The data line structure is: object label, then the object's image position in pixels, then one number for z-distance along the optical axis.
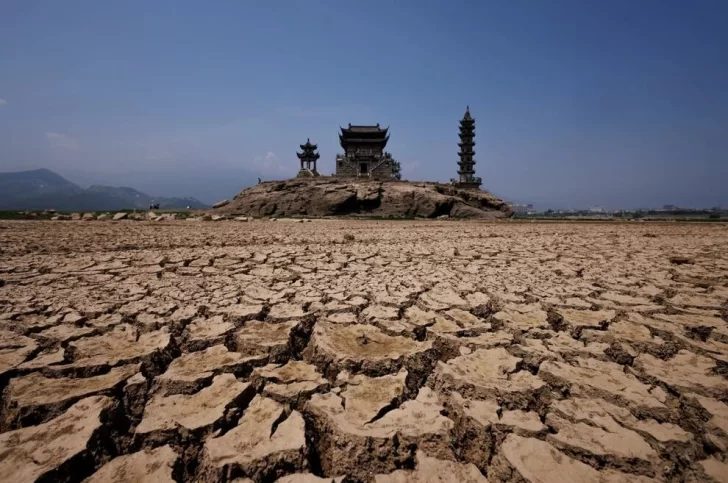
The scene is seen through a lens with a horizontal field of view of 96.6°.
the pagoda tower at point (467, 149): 44.06
